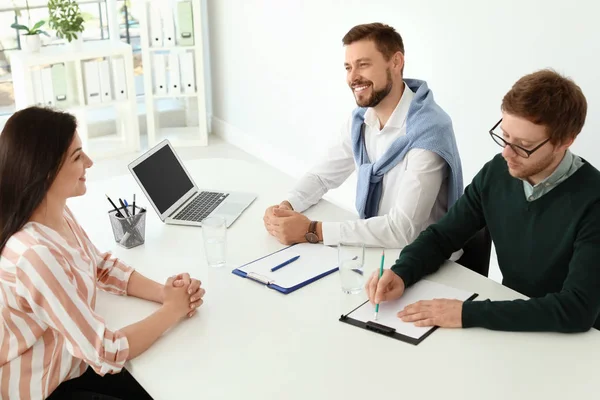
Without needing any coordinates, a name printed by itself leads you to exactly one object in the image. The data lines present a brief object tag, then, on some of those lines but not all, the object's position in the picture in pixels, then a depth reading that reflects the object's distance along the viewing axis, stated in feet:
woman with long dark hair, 5.01
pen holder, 7.13
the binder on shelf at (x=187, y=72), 17.16
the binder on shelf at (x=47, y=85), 15.62
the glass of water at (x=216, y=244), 6.80
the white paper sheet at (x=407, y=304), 5.66
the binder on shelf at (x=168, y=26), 16.70
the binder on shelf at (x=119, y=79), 16.57
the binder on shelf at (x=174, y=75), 17.15
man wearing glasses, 5.57
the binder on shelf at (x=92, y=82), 16.20
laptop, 7.78
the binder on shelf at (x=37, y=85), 15.53
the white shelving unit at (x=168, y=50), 16.70
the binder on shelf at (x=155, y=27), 16.66
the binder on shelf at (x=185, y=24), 16.83
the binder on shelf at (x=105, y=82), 16.40
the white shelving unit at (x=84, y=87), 15.49
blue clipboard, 6.27
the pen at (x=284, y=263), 6.65
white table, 4.94
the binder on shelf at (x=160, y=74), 17.04
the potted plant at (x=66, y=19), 15.58
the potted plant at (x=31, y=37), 15.50
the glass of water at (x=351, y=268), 6.29
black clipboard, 5.51
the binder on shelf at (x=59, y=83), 15.80
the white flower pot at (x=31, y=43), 15.51
